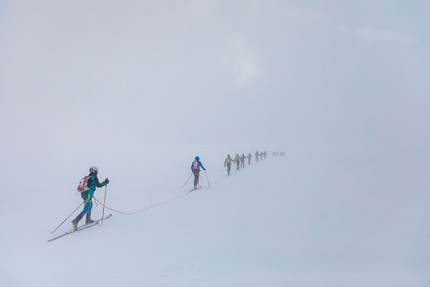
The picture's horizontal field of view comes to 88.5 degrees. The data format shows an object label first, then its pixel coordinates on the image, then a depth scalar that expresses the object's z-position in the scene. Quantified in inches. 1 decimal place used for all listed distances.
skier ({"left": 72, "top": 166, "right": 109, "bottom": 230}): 274.1
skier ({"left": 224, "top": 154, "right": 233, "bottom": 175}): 758.5
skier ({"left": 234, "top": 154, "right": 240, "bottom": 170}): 890.6
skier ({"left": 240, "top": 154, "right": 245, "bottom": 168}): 1001.2
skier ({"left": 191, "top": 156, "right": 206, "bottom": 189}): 505.1
